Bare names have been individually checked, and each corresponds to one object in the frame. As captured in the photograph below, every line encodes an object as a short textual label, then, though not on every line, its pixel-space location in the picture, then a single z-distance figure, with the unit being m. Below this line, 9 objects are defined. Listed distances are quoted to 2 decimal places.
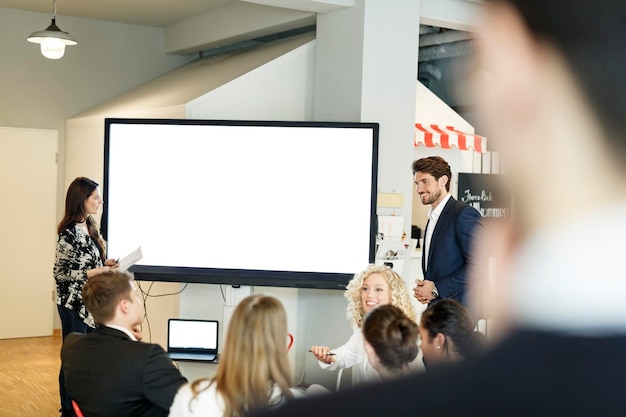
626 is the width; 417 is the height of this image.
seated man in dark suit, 3.88
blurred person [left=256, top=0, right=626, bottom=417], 0.38
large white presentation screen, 7.39
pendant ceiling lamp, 8.80
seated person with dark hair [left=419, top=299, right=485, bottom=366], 3.62
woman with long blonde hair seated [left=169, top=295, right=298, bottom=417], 3.14
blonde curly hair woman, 5.53
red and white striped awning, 10.15
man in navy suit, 5.82
